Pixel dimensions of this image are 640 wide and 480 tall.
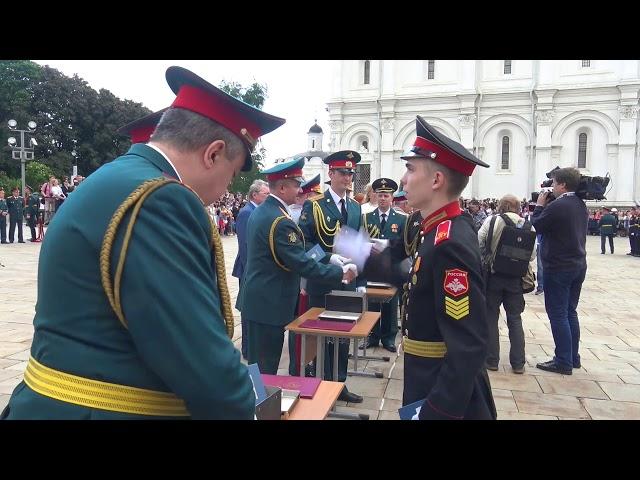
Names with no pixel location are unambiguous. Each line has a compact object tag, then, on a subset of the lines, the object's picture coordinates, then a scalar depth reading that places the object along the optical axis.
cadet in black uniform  2.15
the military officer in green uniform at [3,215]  17.70
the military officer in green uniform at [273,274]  4.14
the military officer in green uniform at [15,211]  18.02
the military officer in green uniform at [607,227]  22.11
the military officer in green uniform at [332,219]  5.29
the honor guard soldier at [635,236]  21.16
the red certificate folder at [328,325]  4.10
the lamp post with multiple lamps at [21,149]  18.95
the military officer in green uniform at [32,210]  18.47
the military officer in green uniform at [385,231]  7.26
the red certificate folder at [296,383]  2.49
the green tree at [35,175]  33.25
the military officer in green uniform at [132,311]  1.30
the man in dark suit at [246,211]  7.24
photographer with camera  5.98
